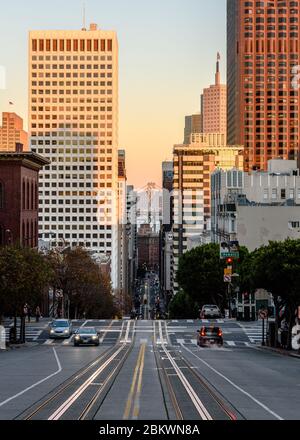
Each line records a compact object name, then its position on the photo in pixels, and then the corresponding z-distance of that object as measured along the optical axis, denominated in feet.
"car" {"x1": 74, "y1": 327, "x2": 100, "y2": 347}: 220.84
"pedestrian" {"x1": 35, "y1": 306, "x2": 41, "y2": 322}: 303.89
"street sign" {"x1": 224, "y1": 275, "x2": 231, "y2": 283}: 253.94
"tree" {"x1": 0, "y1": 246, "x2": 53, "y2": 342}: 218.59
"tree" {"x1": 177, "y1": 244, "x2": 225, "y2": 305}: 374.43
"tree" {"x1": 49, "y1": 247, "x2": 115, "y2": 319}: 364.79
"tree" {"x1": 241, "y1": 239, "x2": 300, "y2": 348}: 204.03
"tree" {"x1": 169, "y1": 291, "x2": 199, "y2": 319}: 434.71
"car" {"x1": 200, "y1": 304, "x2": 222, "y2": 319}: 319.06
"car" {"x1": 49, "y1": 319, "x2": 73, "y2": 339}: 245.45
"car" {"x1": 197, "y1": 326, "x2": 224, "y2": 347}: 220.43
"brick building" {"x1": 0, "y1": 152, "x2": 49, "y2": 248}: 350.64
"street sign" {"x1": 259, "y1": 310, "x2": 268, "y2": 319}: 214.46
